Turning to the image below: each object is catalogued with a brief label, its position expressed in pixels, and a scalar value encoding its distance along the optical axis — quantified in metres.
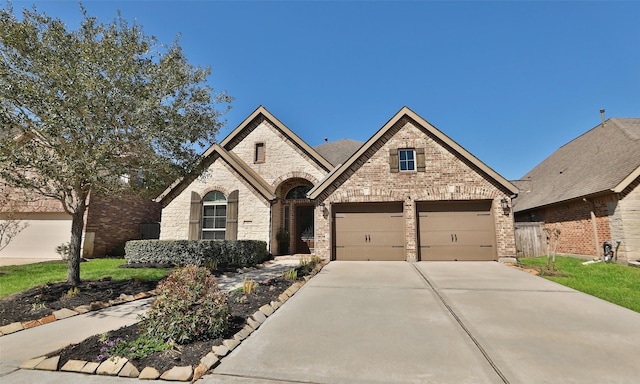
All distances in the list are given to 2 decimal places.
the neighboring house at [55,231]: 15.02
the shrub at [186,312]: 4.25
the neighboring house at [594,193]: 11.97
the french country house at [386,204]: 12.49
